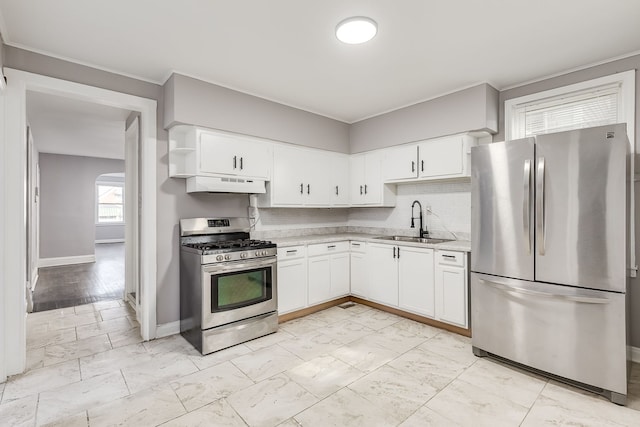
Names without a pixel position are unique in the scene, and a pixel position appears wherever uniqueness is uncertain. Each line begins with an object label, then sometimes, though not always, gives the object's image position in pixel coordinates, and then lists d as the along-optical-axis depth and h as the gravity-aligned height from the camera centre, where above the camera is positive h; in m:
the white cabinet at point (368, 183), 4.45 +0.44
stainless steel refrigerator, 2.19 -0.32
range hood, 3.27 +0.32
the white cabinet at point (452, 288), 3.26 -0.78
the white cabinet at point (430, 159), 3.56 +0.65
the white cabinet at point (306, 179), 4.00 +0.48
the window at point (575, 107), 2.81 +1.02
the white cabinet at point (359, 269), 4.26 -0.75
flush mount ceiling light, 2.26 +1.35
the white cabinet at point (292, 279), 3.73 -0.77
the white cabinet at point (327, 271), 4.01 -0.74
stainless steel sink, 3.98 -0.34
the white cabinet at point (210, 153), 3.29 +0.66
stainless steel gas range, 2.98 -0.72
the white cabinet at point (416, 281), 3.55 -0.77
